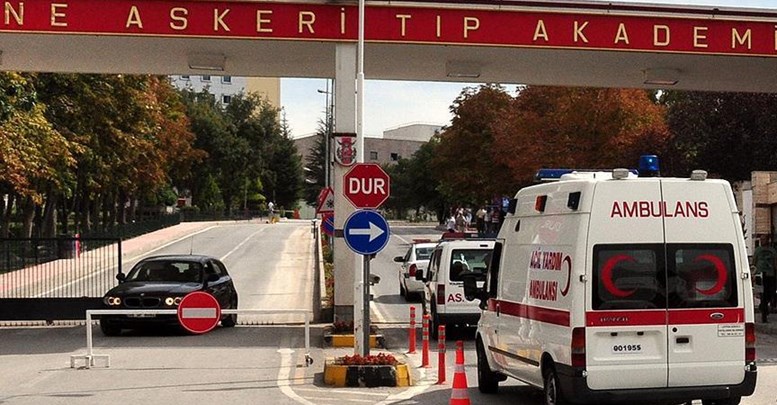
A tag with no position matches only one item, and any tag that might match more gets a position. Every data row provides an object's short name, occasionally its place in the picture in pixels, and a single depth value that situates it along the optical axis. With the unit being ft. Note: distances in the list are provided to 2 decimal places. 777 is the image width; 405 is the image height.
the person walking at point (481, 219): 192.06
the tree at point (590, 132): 132.05
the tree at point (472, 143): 190.49
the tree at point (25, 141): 90.84
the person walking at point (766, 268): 71.10
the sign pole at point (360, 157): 47.78
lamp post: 174.29
